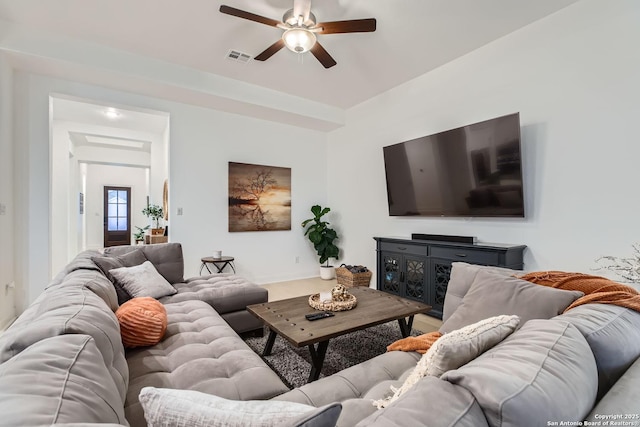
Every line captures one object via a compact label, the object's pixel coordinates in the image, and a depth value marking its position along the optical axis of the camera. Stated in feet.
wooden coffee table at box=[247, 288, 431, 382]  6.06
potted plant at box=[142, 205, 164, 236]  20.11
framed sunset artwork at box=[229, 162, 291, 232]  15.12
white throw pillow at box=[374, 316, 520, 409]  2.85
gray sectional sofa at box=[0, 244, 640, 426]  1.96
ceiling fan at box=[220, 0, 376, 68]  7.50
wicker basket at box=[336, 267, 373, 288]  14.33
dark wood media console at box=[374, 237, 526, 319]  9.27
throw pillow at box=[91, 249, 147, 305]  7.67
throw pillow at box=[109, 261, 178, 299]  7.72
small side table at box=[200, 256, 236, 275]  13.30
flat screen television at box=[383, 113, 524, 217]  9.36
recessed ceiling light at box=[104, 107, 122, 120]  15.79
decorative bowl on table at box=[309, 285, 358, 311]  7.34
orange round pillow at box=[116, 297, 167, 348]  5.23
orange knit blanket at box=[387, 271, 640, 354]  3.71
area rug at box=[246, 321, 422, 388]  6.88
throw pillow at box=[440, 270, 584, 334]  4.30
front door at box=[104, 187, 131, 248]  31.55
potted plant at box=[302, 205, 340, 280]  16.71
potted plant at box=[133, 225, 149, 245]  22.95
